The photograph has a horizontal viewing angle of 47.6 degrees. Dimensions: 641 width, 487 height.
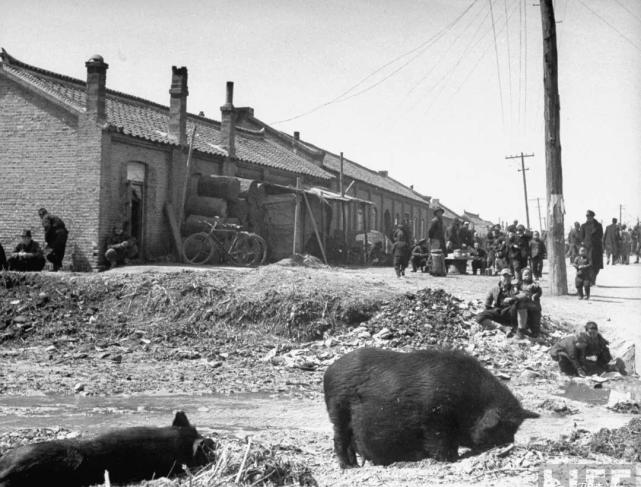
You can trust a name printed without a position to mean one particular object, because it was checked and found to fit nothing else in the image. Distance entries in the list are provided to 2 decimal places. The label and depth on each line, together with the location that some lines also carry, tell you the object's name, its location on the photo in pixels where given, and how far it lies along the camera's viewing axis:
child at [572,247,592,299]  15.89
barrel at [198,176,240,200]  25.30
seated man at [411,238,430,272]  22.55
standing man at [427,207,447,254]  21.09
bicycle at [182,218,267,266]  22.75
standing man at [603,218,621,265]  29.14
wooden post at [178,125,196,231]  24.22
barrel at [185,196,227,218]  24.66
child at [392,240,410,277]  19.70
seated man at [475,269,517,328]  13.02
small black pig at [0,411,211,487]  5.07
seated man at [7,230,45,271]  18.62
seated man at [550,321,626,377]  10.98
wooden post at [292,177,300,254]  25.77
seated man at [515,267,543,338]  12.71
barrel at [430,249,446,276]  20.30
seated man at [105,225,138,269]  20.45
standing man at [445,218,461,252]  23.77
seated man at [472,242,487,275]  22.39
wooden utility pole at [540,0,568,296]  16.23
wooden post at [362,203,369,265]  29.22
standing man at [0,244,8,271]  18.70
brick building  21.56
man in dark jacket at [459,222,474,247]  24.81
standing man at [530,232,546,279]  20.39
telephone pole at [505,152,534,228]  51.88
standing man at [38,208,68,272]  20.23
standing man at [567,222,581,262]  26.34
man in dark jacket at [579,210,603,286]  17.70
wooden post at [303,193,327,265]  26.36
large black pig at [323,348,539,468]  5.66
